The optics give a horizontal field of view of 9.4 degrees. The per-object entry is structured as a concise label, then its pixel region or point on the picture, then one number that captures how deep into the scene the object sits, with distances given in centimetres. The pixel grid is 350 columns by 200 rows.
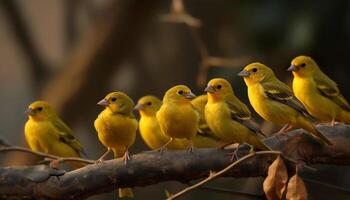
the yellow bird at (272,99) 816
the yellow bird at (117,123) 812
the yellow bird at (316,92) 842
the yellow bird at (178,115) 796
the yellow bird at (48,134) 942
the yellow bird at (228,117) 754
